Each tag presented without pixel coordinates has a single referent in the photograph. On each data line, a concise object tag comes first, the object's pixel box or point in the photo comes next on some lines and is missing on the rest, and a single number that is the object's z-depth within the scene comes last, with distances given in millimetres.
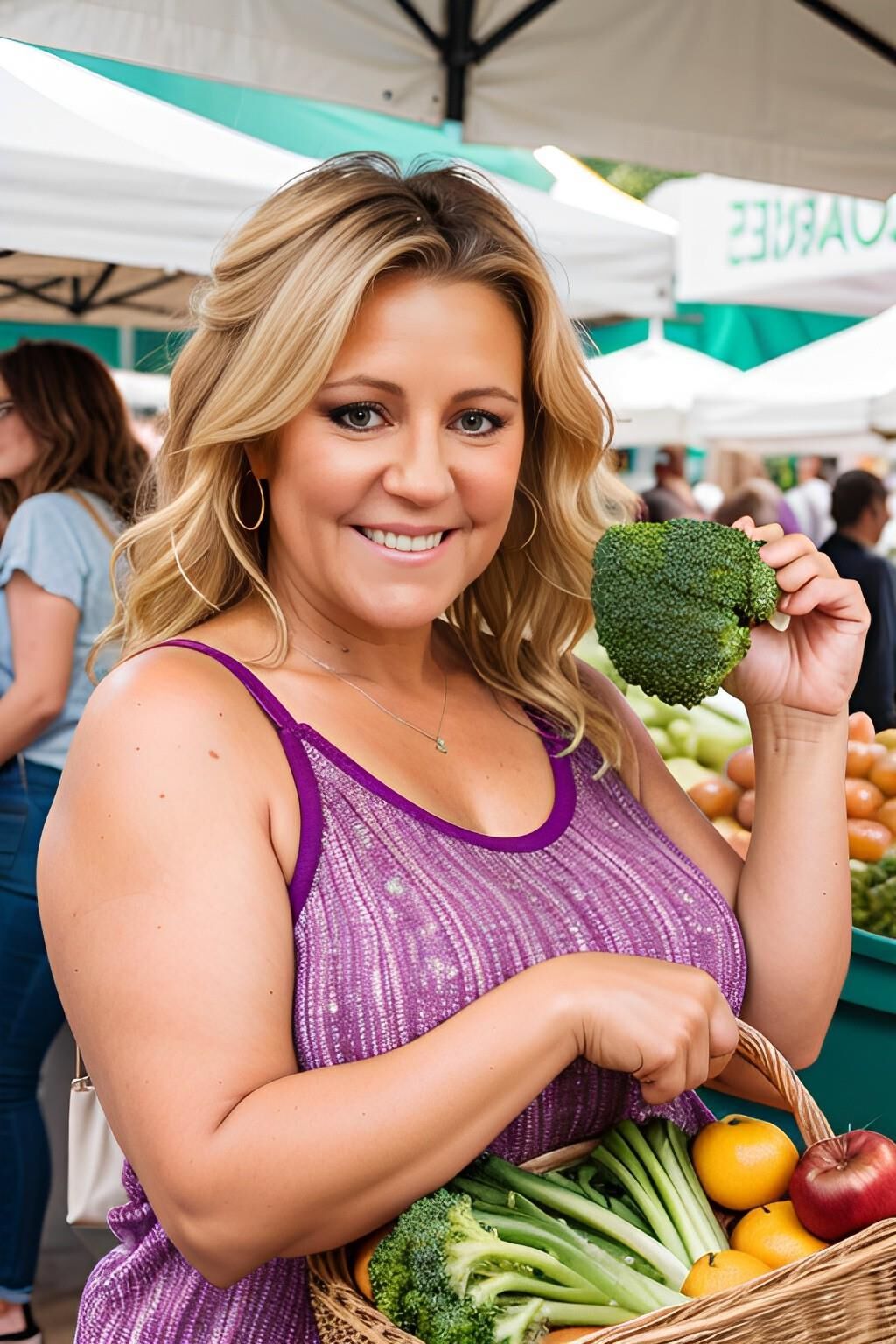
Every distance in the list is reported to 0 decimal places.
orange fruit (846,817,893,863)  3105
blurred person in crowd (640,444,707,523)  8391
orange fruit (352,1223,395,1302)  1252
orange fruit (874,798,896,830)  3244
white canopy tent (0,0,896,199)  3139
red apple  1229
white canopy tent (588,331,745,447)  7121
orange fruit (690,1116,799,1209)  1394
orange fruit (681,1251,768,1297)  1190
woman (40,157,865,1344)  1218
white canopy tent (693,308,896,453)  5883
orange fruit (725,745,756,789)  3412
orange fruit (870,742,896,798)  3336
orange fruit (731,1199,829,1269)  1267
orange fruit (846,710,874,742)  3559
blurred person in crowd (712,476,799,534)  8047
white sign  5742
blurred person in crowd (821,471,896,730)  5328
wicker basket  1038
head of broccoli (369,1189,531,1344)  1125
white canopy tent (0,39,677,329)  3525
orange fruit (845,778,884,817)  3264
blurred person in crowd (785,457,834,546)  10680
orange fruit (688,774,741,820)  3449
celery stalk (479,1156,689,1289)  1286
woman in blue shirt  3211
